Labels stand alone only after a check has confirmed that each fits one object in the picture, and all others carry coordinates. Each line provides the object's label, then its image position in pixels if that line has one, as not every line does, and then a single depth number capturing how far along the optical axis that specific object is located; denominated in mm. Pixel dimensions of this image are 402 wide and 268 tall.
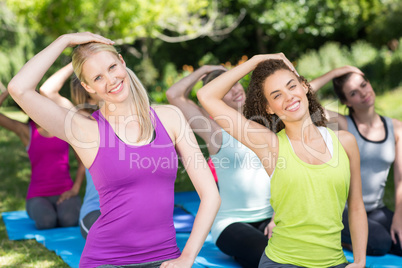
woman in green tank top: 2650
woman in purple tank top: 2352
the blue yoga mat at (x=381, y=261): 3852
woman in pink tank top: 5031
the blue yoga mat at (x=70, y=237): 3982
